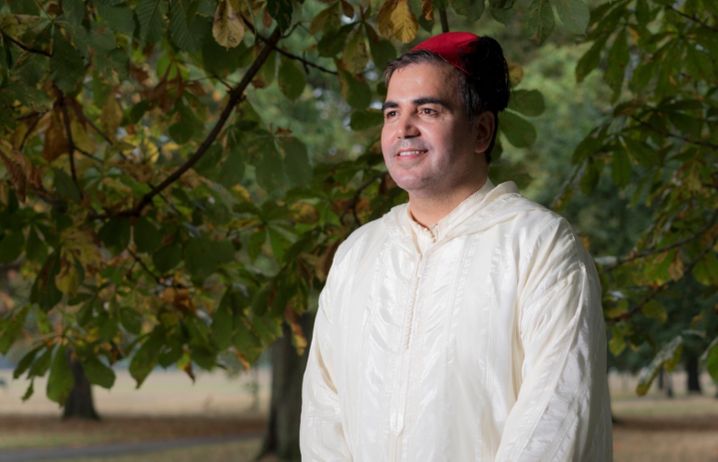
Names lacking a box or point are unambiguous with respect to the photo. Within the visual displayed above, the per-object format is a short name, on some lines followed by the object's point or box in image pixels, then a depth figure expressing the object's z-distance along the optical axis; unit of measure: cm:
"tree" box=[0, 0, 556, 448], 436
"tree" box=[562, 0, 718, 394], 488
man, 234
